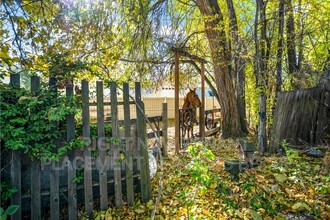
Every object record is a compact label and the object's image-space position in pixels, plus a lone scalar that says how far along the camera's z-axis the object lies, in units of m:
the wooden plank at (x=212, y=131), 6.75
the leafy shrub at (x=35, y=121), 1.89
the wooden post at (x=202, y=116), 5.41
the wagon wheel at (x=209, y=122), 7.75
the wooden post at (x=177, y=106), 4.46
